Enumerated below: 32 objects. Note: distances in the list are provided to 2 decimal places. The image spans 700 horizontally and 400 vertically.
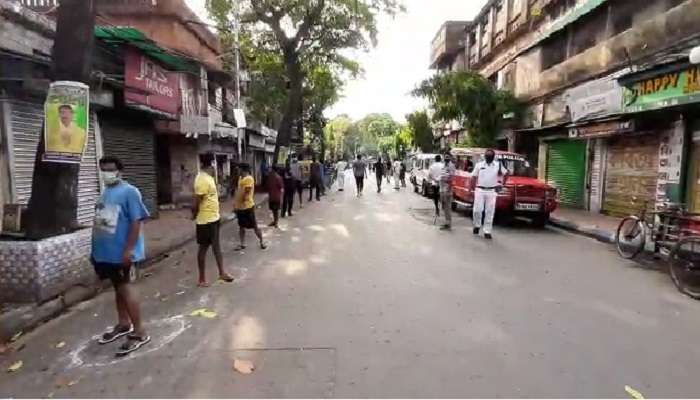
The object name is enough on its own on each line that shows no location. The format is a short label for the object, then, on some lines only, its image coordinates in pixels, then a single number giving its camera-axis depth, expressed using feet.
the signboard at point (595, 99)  42.88
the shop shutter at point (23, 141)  26.68
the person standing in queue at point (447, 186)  39.50
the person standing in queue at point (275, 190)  38.91
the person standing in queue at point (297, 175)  55.52
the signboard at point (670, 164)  38.04
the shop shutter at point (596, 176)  50.55
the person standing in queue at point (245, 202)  29.35
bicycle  20.70
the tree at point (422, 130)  127.75
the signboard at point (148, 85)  34.65
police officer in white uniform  34.88
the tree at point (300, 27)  75.20
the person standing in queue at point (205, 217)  21.99
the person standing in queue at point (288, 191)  48.60
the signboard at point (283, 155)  78.60
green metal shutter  54.70
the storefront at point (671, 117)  33.32
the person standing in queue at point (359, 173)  75.36
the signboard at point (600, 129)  42.63
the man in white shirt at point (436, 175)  44.34
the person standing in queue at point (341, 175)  89.66
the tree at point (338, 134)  240.44
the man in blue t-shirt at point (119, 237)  14.37
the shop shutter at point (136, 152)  39.22
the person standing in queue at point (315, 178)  66.59
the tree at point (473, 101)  67.82
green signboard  32.12
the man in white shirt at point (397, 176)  99.99
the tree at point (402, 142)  178.29
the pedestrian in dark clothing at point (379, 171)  84.94
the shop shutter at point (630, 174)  42.27
